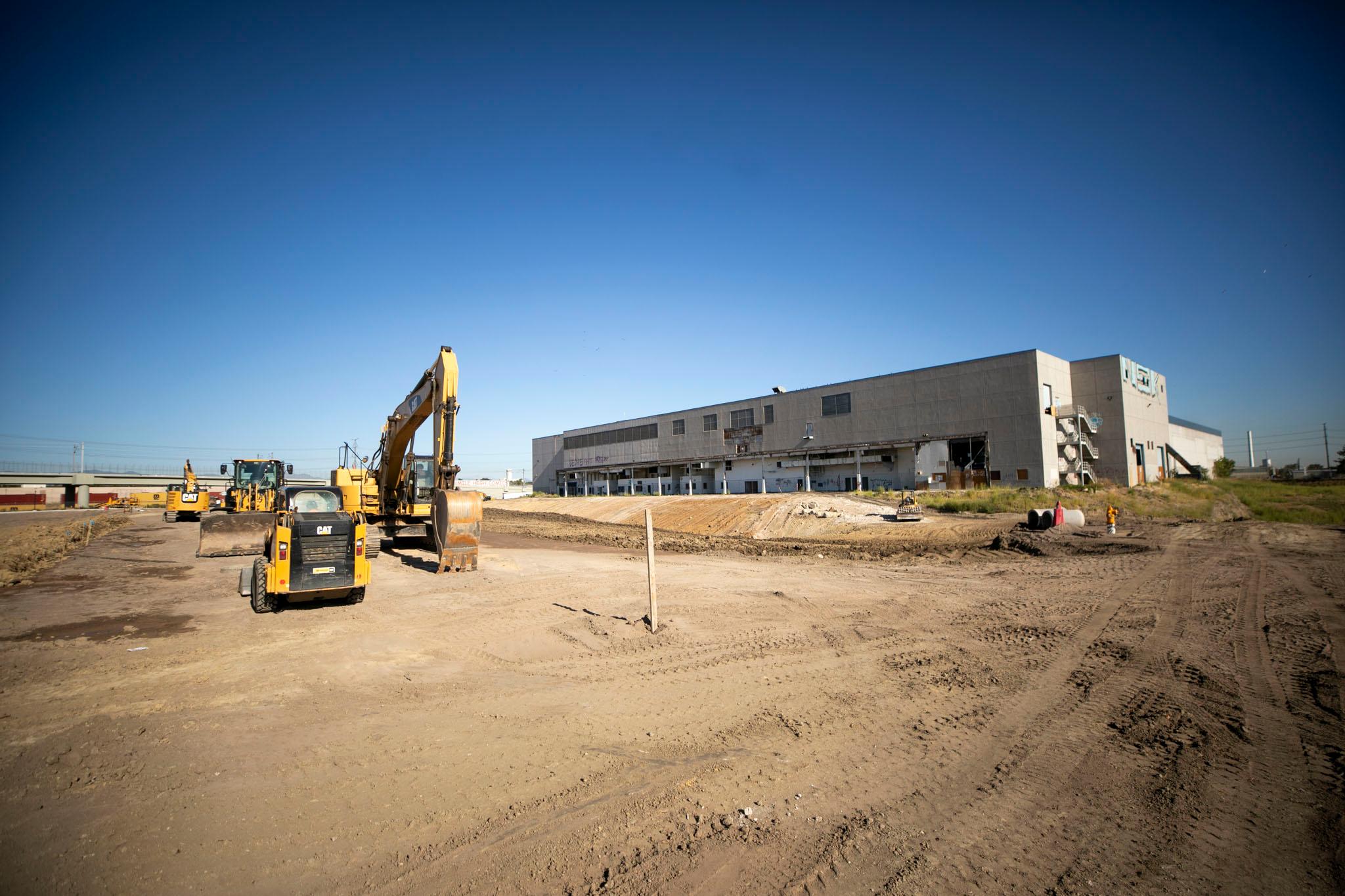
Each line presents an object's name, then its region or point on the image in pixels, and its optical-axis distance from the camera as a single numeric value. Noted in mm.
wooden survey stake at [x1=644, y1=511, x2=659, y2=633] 9562
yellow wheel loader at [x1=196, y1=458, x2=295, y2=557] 19906
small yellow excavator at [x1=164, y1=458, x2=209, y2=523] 37094
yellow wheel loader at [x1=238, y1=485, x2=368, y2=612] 11125
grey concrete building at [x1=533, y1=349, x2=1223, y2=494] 43122
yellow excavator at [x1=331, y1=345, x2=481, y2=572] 15711
